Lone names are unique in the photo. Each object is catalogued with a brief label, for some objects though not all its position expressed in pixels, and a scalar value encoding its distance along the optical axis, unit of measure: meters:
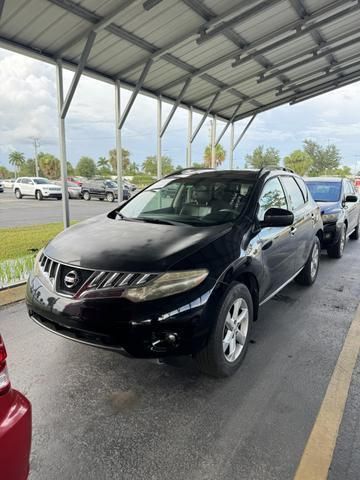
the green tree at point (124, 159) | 73.88
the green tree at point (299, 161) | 53.53
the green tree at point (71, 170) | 69.00
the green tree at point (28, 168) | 80.12
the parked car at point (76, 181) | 26.08
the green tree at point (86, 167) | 77.68
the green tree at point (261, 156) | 57.56
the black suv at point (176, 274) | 2.25
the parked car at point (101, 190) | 24.36
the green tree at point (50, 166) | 70.94
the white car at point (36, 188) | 23.50
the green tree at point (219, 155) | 58.61
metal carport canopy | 5.70
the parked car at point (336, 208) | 6.40
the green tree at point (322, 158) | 60.83
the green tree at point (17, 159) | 84.62
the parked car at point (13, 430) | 1.24
